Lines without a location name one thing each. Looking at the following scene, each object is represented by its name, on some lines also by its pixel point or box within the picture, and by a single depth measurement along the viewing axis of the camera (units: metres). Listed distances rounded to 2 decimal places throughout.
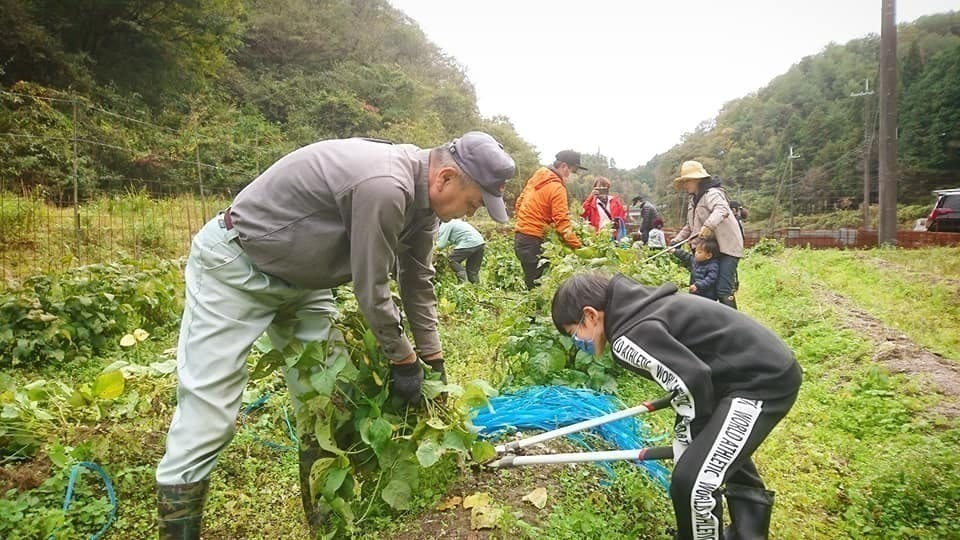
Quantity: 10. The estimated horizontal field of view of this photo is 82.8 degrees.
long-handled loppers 2.04
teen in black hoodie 1.87
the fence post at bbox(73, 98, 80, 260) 5.64
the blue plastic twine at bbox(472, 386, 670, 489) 2.81
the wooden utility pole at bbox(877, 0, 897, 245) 13.41
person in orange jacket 5.30
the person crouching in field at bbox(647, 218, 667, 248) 10.06
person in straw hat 5.15
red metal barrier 13.51
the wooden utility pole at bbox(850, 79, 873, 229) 27.17
